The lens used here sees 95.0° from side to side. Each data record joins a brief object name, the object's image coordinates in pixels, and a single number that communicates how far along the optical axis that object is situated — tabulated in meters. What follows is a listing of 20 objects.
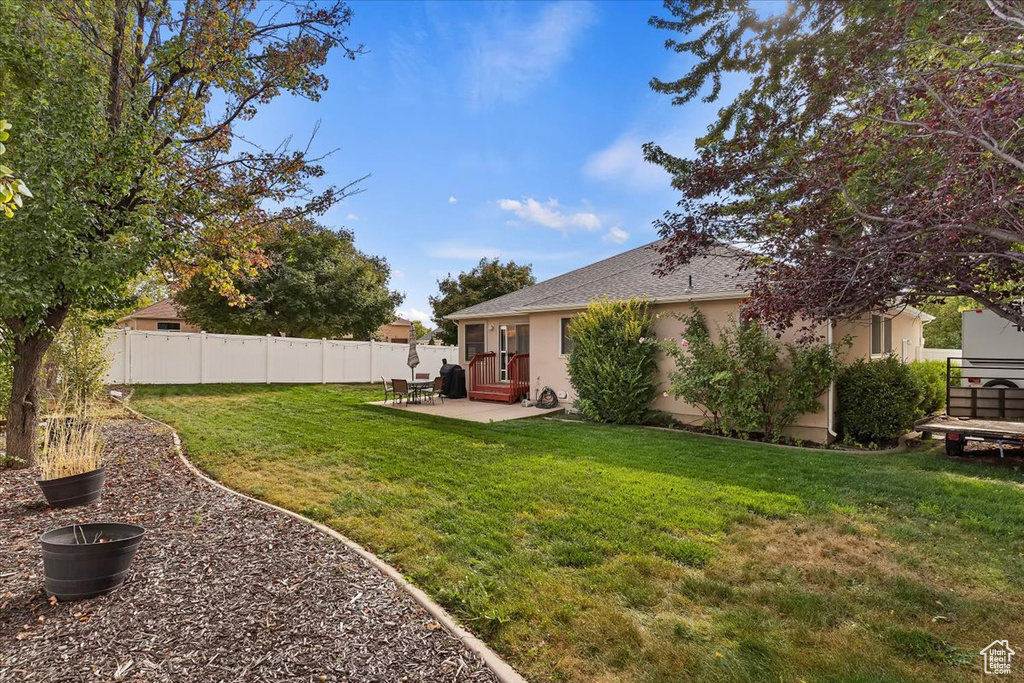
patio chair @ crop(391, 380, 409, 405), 13.30
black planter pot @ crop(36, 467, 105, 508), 4.71
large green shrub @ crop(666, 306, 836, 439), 8.66
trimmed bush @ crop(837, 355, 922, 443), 8.74
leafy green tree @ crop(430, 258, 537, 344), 24.12
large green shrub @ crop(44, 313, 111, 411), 9.41
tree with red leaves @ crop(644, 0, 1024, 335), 3.25
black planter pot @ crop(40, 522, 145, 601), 3.09
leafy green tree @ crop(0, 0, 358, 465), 5.00
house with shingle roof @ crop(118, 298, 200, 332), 27.65
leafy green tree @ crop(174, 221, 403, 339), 21.33
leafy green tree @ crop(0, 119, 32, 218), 1.98
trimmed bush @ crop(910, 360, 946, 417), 11.27
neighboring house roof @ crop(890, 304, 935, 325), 13.75
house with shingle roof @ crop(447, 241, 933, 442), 10.12
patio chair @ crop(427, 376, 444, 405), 14.25
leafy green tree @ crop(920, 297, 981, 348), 27.30
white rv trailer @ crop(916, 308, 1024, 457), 7.75
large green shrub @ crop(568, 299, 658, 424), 10.58
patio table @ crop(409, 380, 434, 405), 14.00
